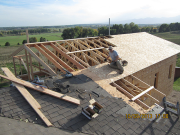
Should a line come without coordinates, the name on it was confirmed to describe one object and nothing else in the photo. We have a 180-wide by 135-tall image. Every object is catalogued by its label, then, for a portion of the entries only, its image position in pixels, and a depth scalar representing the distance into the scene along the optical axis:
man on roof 7.18
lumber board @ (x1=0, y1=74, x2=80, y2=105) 4.64
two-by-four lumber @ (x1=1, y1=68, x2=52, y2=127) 3.77
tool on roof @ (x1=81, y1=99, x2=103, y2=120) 3.98
